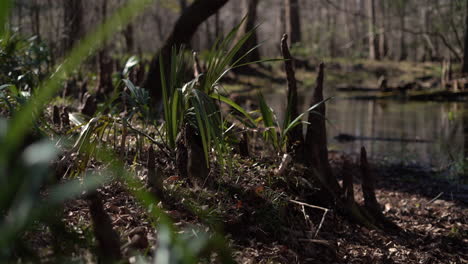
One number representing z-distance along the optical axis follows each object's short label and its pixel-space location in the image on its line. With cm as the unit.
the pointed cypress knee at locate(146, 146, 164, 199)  275
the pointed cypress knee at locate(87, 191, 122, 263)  181
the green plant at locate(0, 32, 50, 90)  430
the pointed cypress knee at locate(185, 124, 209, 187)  313
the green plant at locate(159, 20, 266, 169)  317
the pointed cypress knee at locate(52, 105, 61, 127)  411
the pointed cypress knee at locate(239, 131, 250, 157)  372
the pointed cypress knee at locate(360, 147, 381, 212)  382
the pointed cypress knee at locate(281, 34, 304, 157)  373
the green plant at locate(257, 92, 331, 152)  358
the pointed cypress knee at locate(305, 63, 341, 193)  374
